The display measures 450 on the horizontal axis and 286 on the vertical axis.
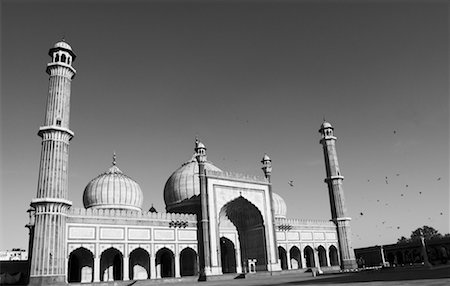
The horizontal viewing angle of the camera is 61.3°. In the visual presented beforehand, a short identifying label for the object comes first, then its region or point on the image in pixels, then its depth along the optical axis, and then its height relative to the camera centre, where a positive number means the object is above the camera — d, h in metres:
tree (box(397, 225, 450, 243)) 88.69 +1.65
